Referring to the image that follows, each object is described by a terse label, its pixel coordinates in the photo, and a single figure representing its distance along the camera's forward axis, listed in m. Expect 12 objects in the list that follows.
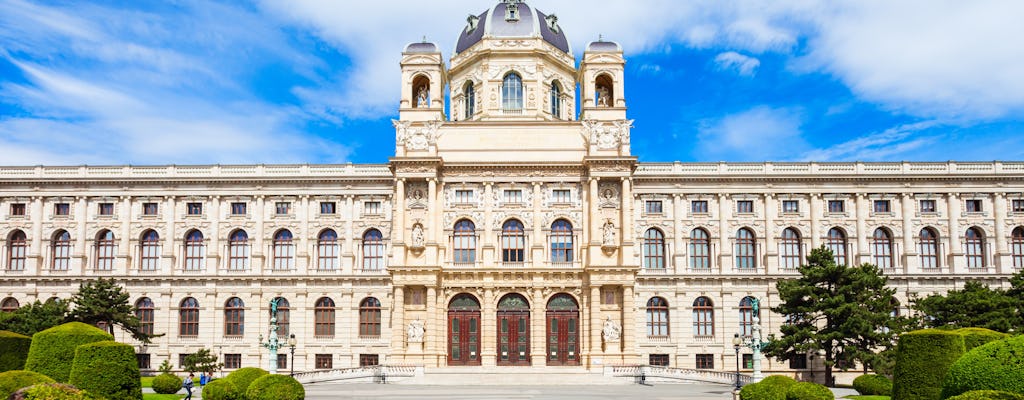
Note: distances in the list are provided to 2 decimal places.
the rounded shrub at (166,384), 45.53
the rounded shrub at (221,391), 31.95
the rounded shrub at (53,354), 31.23
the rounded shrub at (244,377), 32.56
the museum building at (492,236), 61.84
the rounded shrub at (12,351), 33.62
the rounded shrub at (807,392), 32.62
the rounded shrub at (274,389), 30.95
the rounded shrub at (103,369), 29.09
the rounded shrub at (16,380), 26.14
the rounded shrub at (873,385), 44.41
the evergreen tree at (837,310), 52.31
